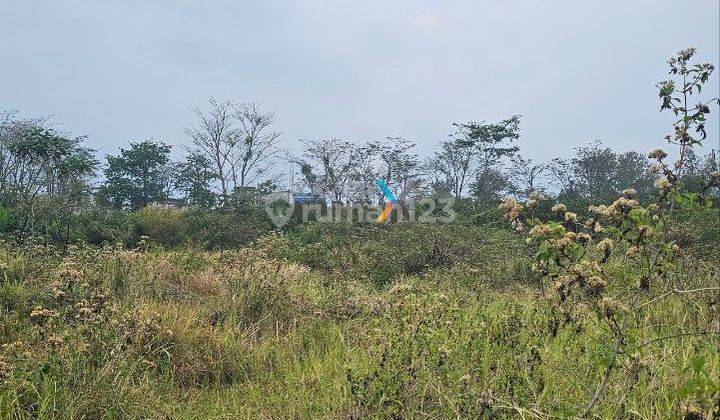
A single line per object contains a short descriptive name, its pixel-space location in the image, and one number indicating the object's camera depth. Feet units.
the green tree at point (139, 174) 96.32
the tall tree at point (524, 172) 86.43
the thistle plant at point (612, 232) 6.50
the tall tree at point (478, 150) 87.15
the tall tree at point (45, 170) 38.75
